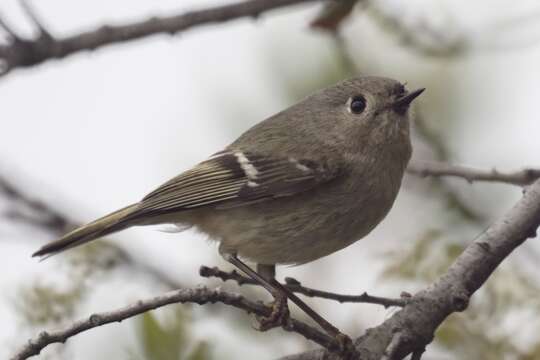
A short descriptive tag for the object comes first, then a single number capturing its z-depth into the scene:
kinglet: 4.73
